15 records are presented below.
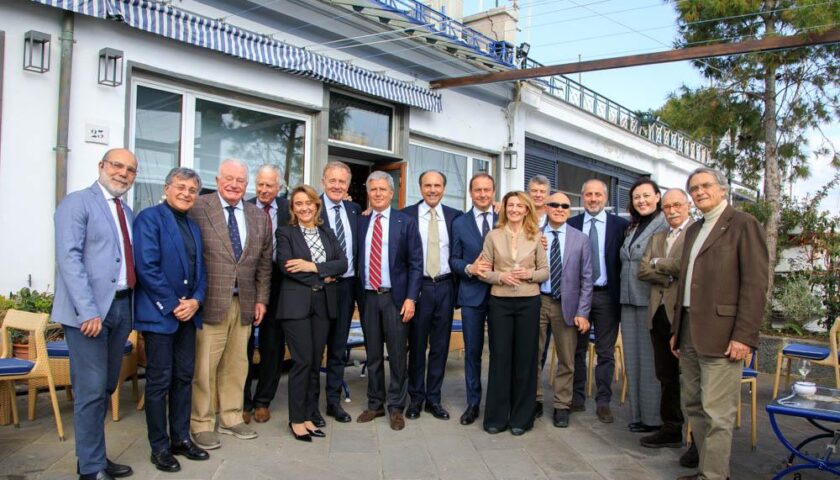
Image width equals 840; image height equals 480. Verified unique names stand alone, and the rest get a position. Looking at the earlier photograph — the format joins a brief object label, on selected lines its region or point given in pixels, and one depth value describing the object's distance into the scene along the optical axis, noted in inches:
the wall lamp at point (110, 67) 223.9
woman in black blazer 168.4
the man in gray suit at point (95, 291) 127.4
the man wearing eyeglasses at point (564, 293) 190.7
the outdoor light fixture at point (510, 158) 434.3
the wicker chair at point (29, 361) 156.2
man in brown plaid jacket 158.6
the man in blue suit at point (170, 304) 140.0
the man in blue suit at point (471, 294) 189.8
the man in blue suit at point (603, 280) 194.9
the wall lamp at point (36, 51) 206.7
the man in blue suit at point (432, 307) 190.4
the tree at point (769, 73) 313.4
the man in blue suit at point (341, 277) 183.6
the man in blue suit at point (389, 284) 183.3
